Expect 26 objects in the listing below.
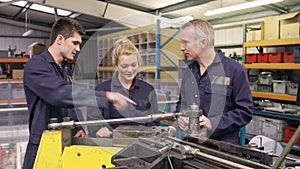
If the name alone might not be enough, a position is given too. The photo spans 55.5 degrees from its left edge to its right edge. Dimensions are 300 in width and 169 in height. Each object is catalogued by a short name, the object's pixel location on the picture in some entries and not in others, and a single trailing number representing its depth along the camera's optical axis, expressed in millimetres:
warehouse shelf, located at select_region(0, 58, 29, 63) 3763
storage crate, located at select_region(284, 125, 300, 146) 3090
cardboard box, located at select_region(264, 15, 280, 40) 3374
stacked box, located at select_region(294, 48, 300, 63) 3119
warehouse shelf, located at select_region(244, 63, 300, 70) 3117
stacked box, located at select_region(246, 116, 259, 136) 3457
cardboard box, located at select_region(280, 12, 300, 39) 3180
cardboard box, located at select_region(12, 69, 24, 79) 4023
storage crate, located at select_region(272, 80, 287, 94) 3342
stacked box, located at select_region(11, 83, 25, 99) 4152
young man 1126
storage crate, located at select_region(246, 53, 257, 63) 3681
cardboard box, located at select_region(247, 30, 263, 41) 3711
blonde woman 1215
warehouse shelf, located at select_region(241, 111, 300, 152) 3041
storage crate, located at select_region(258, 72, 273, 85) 3559
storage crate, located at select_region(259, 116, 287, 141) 3199
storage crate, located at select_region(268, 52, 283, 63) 3320
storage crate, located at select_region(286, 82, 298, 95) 3223
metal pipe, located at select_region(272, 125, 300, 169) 408
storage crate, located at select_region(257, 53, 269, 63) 3505
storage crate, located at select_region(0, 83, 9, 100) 4074
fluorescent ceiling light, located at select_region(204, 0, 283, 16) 3500
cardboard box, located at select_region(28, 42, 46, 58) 3900
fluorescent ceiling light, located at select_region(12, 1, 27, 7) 6742
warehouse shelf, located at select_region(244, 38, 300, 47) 3099
